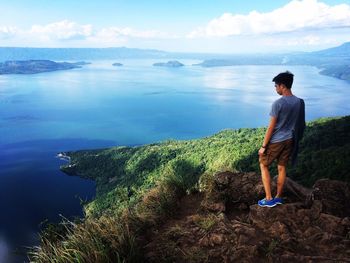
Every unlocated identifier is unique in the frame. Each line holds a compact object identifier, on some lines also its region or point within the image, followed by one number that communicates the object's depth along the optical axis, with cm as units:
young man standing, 434
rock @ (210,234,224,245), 391
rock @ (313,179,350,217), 462
